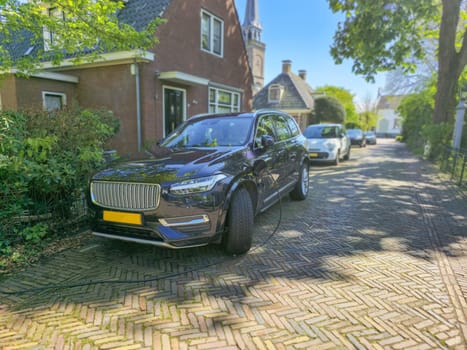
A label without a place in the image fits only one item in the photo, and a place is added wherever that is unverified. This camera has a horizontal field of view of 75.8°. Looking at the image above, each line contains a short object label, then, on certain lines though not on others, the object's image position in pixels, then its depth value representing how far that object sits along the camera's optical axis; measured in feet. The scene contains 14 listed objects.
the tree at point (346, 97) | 128.88
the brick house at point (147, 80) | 32.09
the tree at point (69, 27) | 16.63
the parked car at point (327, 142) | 38.65
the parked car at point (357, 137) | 78.48
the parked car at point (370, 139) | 98.78
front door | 35.78
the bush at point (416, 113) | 73.57
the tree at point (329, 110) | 88.89
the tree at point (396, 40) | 35.01
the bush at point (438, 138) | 40.29
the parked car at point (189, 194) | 10.25
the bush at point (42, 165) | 11.39
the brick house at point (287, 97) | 89.56
